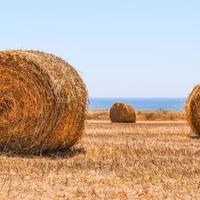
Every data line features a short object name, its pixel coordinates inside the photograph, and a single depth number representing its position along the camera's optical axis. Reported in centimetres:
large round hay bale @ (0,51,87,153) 1326
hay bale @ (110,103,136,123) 3130
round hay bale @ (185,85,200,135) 1975
